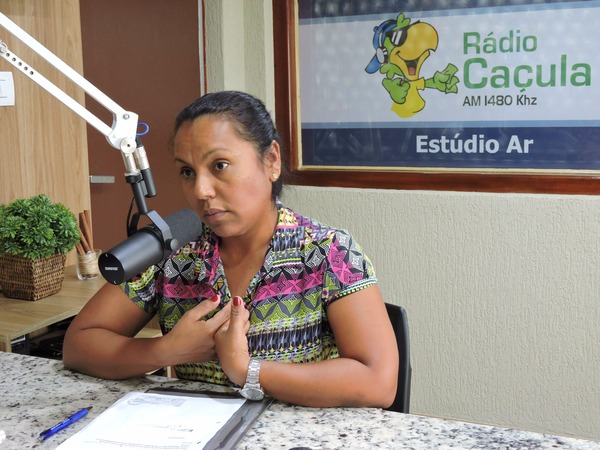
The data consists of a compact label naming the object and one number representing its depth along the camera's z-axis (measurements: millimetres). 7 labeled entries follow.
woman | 1358
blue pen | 1190
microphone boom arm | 1010
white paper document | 1142
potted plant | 2314
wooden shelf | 2109
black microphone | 1010
